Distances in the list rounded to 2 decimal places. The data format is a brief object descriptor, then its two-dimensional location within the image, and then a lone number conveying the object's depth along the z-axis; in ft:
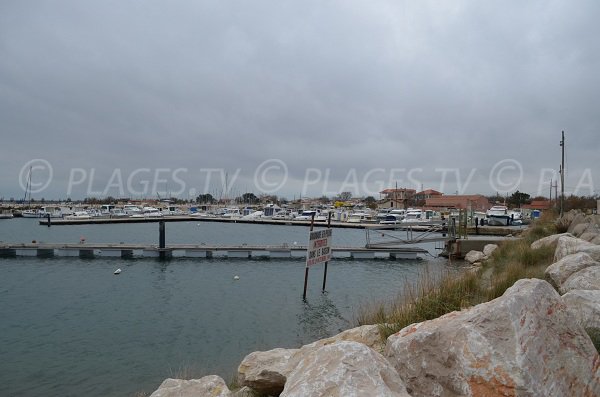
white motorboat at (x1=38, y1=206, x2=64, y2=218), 293.84
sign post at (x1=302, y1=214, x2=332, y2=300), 51.37
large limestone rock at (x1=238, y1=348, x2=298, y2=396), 16.35
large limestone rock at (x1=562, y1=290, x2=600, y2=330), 14.35
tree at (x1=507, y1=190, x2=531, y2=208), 362.20
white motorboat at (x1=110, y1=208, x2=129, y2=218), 284.49
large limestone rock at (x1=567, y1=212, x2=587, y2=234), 58.92
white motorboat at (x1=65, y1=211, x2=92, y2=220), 271.49
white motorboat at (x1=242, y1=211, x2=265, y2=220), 281.74
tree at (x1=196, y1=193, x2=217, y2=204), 554.30
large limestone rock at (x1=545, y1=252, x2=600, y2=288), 22.72
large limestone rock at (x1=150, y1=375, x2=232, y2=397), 16.39
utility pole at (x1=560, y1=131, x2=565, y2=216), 107.86
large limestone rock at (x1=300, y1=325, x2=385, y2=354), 18.84
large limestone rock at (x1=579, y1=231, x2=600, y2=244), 40.54
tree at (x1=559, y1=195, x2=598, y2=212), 158.24
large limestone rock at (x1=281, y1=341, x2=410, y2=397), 9.10
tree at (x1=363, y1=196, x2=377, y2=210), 418.86
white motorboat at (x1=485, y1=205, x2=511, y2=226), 179.42
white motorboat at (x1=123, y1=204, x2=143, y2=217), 296.92
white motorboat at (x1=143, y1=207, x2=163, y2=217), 295.52
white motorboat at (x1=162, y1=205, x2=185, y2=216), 332.96
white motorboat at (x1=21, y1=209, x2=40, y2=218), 329.52
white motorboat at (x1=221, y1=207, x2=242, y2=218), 305.53
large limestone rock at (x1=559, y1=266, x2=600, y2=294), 19.35
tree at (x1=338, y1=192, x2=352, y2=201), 585.63
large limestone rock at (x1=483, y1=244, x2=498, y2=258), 83.92
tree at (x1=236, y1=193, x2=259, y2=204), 517.55
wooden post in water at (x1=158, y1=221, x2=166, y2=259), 100.90
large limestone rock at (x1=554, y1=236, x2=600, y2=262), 28.30
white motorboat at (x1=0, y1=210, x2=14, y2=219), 326.69
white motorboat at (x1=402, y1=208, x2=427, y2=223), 219.82
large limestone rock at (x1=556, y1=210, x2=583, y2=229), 70.23
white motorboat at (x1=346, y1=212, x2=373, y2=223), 248.03
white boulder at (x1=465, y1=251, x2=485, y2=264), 82.20
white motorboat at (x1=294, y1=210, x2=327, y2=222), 249.88
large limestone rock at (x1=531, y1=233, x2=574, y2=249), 45.79
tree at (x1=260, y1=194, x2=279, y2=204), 567.79
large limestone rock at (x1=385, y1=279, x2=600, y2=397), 9.69
